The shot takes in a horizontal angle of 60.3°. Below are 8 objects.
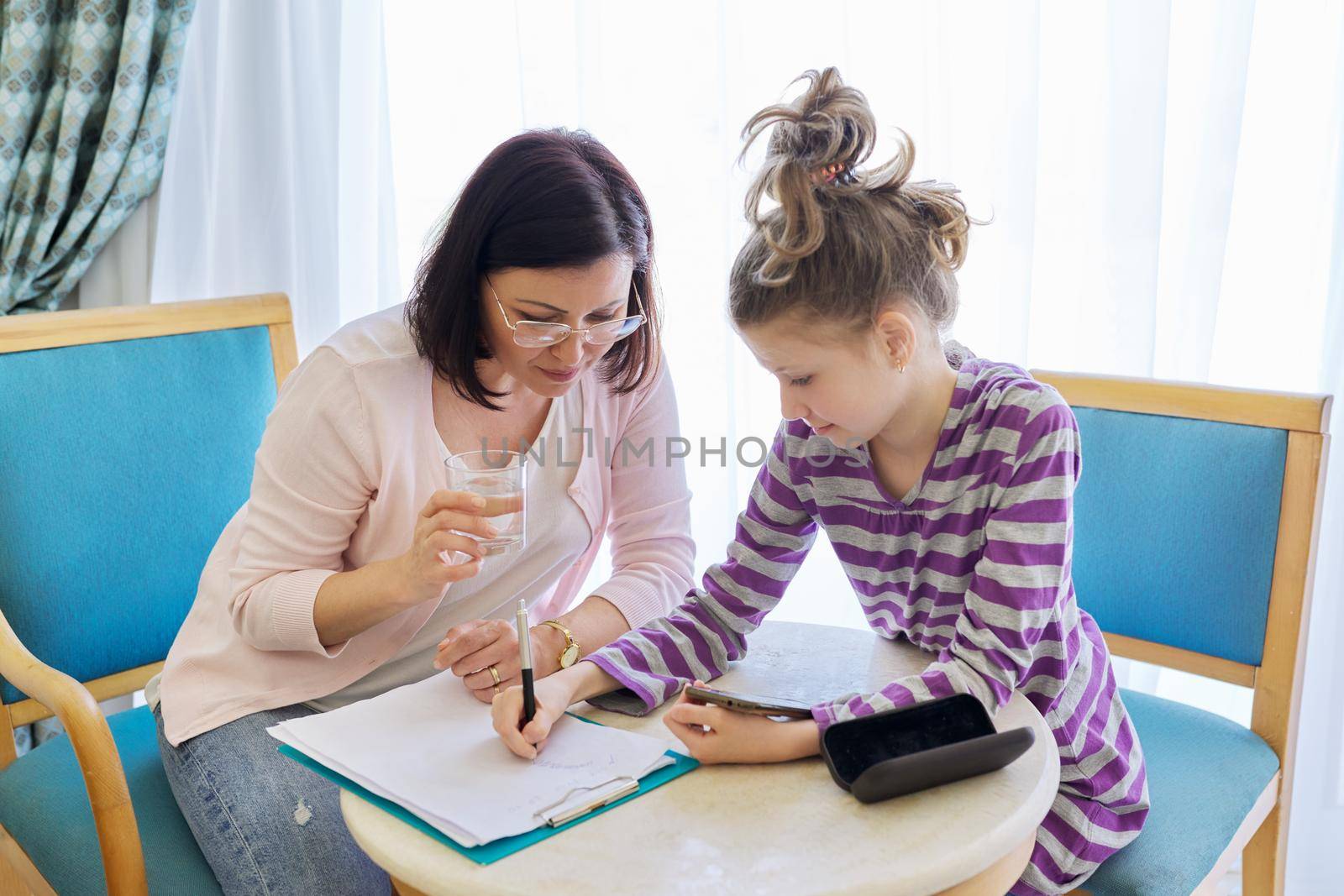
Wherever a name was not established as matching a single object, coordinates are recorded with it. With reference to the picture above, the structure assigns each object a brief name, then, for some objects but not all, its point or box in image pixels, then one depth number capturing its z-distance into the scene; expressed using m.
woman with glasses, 1.37
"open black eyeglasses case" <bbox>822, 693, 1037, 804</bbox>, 1.01
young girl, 1.18
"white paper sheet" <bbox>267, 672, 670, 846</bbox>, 1.03
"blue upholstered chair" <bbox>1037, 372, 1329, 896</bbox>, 1.49
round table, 0.93
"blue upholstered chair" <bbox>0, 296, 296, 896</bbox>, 1.69
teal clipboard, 0.97
